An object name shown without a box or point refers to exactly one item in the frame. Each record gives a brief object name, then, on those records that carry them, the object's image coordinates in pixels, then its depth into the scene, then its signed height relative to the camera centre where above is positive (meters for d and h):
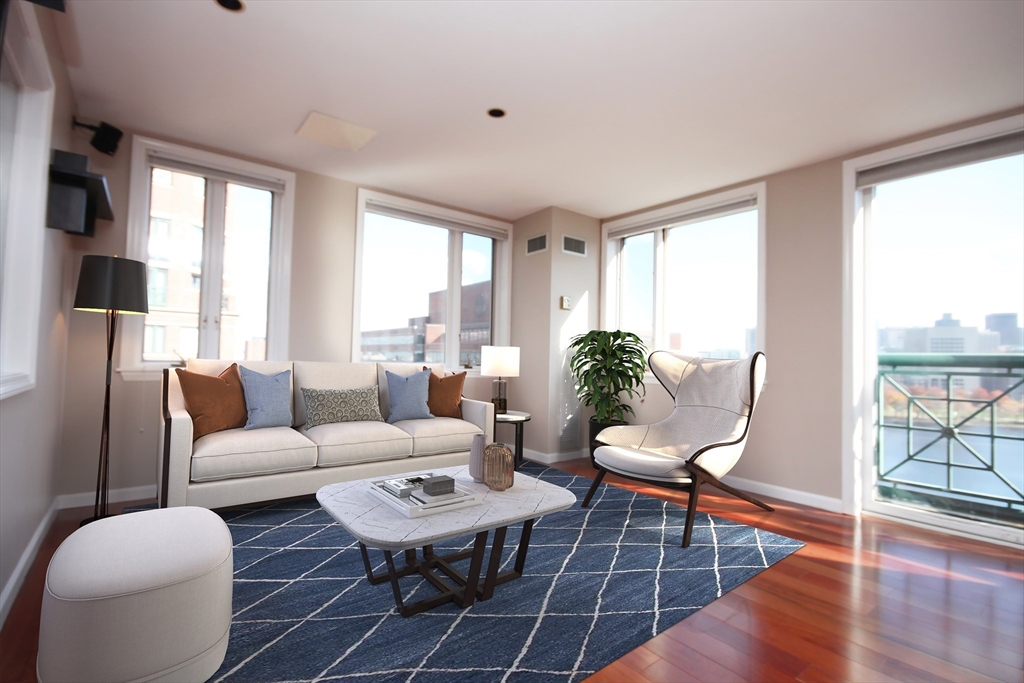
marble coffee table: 1.69 -0.63
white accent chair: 2.89 -0.52
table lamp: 4.52 -0.08
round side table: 4.30 -0.58
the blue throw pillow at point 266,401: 3.26 -0.36
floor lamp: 2.62 +0.28
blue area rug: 1.63 -1.04
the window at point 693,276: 4.24 +0.80
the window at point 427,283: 4.65 +0.71
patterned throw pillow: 3.50 -0.42
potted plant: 4.56 -0.14
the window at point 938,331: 3.08 +0.23
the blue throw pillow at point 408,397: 3.89 -0.37
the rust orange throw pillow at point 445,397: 4.12 -0.38
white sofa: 2.77 -0.65
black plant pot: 4.58 -0.68
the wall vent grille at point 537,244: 5.09 +1.17
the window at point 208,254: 3.55 +0.71
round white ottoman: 1.25 -0.71
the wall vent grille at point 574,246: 5.10 +1.16
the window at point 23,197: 2.11 +0.64
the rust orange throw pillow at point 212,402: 3.03 -0.36
